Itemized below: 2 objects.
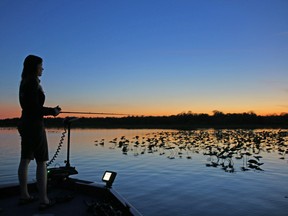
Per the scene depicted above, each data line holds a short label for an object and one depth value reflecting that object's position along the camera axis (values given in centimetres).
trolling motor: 473
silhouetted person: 367
